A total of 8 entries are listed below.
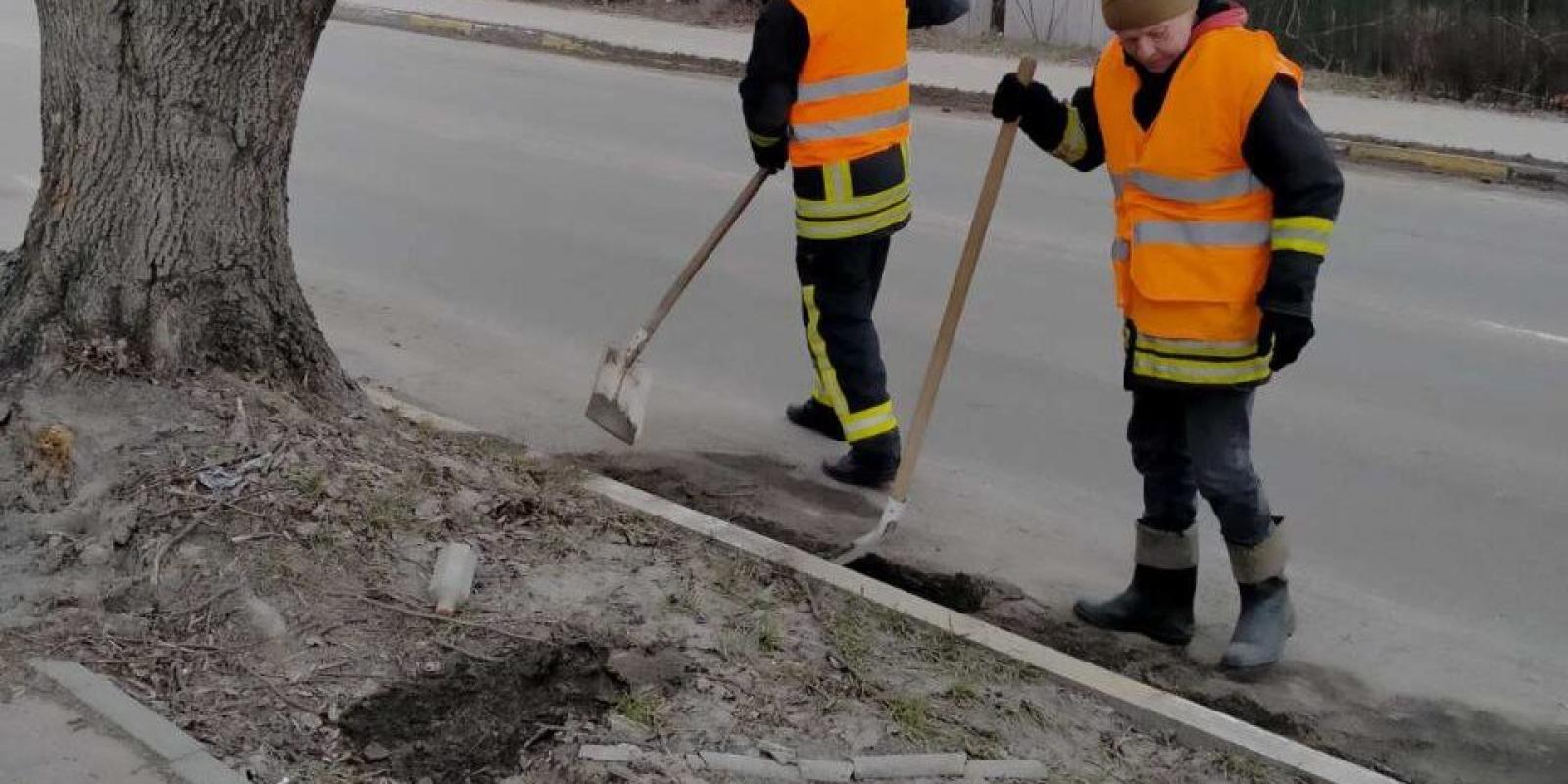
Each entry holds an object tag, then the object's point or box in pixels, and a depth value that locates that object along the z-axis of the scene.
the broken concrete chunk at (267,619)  3.74
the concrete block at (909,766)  3.38
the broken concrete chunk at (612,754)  3.32
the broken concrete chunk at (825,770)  3.36
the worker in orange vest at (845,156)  4.90
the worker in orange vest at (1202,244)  3.74
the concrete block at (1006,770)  3.43
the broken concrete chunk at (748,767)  3.34
